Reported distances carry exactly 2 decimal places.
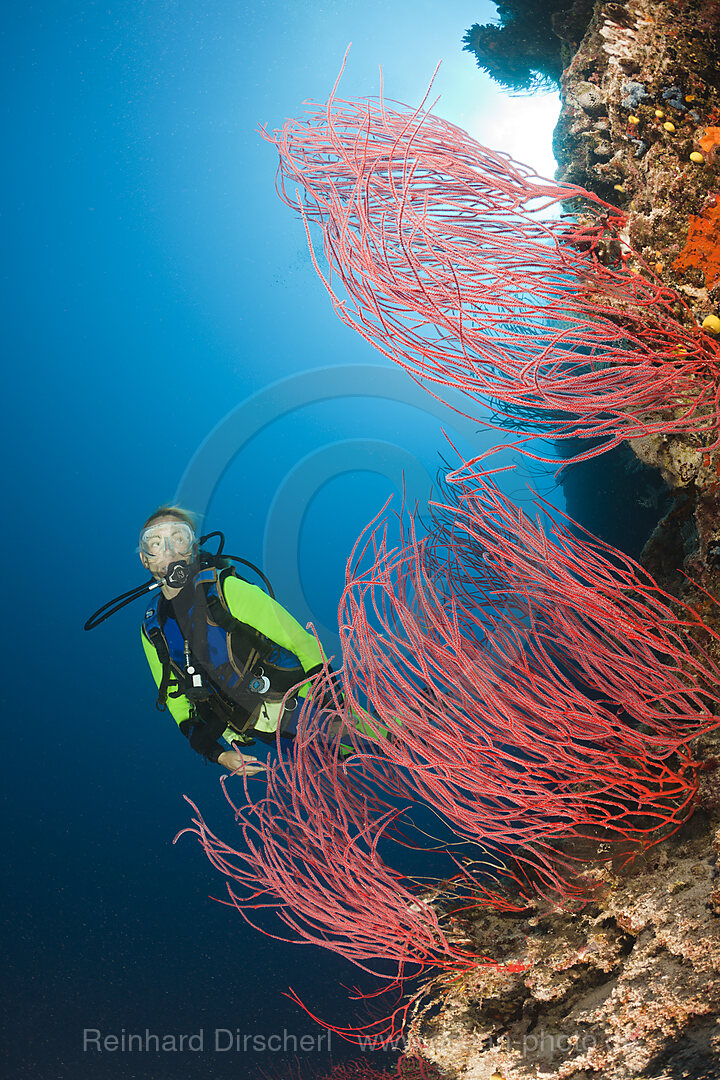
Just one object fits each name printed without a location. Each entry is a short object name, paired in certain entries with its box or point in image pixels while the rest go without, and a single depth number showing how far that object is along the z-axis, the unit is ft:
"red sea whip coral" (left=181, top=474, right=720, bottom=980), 5.26
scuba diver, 8.13
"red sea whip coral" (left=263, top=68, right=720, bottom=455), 5.05
